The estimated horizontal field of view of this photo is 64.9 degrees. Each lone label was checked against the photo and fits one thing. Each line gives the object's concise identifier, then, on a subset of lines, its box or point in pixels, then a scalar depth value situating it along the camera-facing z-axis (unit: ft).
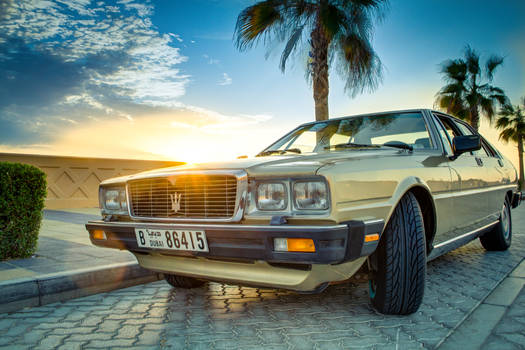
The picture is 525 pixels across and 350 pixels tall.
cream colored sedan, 6.71
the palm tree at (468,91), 69.62
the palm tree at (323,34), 31.40
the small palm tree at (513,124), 113.09
